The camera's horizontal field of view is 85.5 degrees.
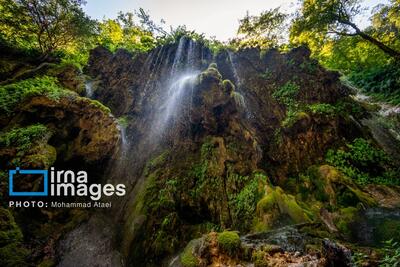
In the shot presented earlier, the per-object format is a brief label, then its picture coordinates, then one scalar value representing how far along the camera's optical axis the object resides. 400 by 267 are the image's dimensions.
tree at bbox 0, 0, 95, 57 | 10.21
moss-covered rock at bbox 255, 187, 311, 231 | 5.95
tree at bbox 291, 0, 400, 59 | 9.39
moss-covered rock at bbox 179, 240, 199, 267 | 4.32
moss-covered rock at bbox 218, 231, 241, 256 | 4.26
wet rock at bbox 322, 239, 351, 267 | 3.51
